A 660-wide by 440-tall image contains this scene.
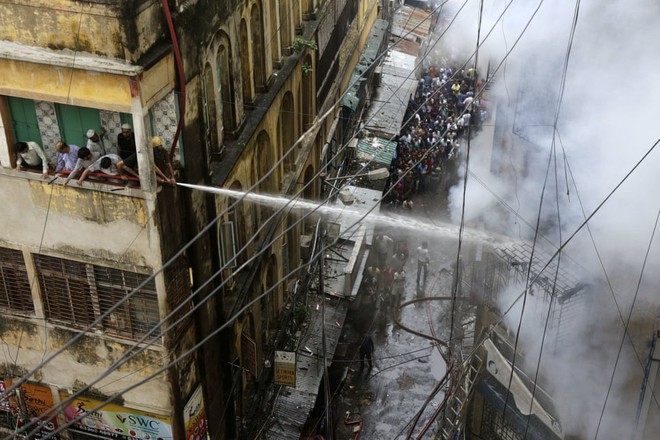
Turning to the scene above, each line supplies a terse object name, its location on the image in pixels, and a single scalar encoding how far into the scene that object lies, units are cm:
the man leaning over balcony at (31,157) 1155
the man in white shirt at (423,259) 2292
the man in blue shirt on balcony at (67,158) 1145
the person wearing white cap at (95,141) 1122
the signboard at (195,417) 1355
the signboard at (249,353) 1525
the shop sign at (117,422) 1348
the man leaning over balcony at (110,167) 1109
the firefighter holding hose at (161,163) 1115
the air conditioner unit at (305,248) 2167
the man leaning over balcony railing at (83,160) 1113
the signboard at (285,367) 1656
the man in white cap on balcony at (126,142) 1106
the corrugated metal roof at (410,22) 3656
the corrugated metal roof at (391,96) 2853
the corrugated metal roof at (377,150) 2620
